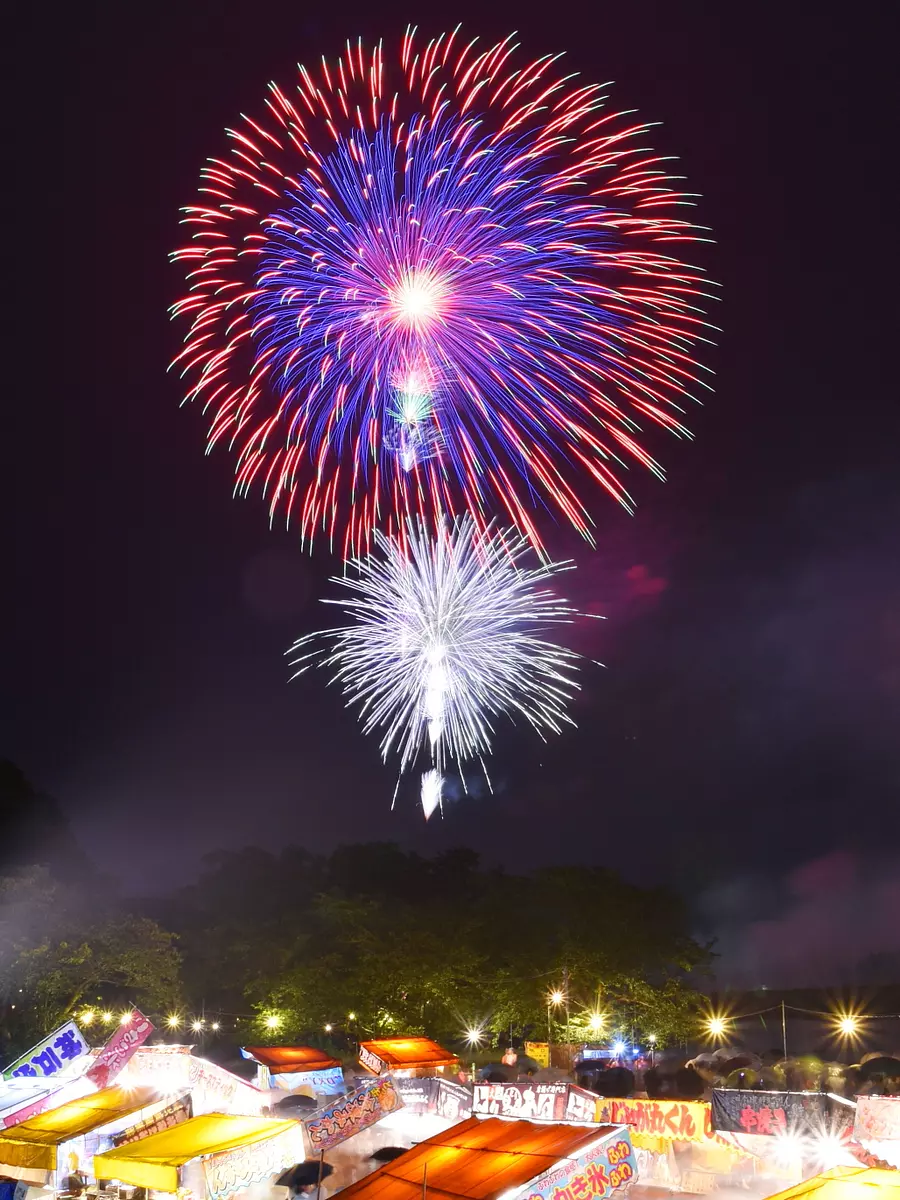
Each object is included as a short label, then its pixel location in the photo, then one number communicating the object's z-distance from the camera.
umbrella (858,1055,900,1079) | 21.16
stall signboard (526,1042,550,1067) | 32.53
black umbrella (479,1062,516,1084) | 21.06
